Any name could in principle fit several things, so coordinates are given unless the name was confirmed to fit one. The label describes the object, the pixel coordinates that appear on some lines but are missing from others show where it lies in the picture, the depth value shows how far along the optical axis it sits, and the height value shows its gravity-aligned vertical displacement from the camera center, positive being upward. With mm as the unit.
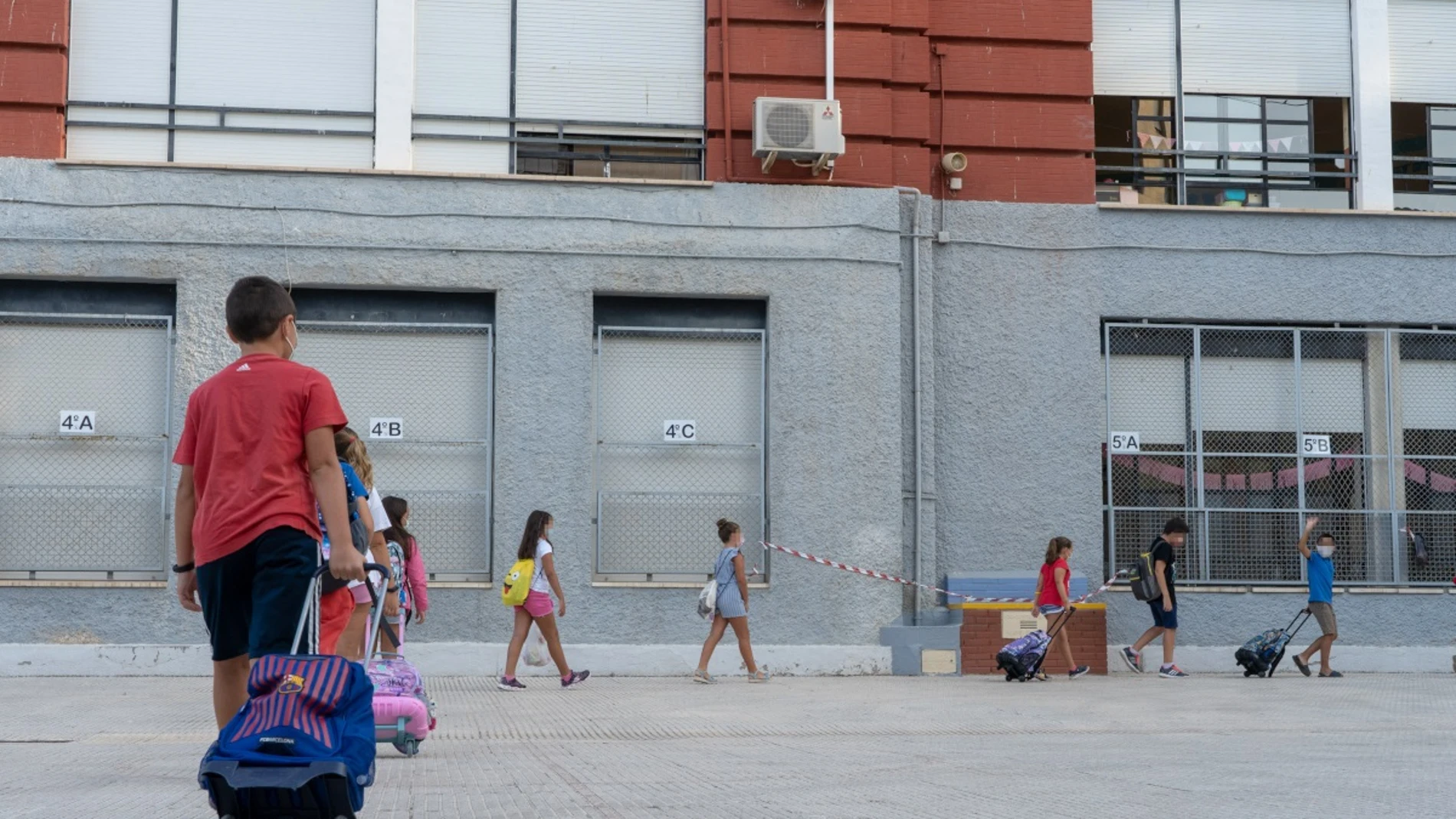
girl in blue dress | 14094 -649
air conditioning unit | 15281 +3621
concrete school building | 14914 +1650
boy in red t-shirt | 5320 +81
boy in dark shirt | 15336 -776
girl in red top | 14836 -646
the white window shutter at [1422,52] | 17453 +4967
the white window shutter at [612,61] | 15898 +4420
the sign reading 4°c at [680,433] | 15648 +792
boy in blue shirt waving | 15656 -679
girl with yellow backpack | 13297 -593
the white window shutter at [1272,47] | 17266 +4966
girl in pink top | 10992 -377
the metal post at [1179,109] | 17078 +4249
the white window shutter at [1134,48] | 17062 +4896
